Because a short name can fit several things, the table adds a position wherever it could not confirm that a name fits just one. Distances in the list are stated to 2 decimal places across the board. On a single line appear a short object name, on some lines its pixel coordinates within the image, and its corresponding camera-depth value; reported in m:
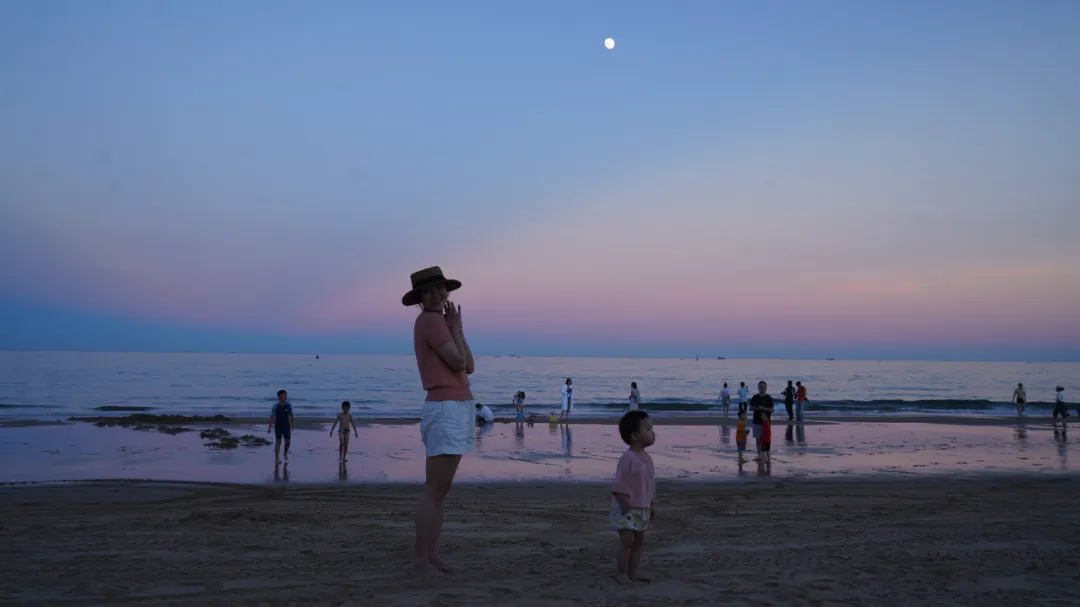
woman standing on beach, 4.87
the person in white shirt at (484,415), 24.11
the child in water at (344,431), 14.52
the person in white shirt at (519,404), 26.45
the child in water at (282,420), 14.72
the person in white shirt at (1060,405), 26.91
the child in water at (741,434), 15.38
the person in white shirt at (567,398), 25.48
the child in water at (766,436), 14.47
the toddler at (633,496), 4.99
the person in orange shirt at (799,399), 26.66
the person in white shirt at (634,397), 25.47
